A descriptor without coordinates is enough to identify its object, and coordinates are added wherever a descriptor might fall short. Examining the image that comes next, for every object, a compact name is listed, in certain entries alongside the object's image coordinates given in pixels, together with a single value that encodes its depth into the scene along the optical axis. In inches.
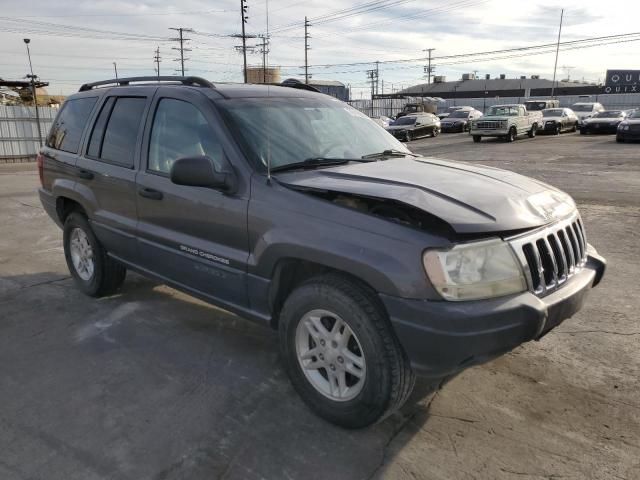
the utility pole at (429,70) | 3957.2
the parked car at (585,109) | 1315.2
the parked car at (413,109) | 1636.3
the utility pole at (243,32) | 2004.9
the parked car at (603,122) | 1086.5
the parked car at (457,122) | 1396.4
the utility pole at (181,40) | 3014.3
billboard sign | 2591.0
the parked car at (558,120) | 1173.1
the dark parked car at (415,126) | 1182.9
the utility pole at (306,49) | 2393.0
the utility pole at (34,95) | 1085.6
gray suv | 96.8
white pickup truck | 1000.9
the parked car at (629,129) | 860.0
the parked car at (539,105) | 1283.8
